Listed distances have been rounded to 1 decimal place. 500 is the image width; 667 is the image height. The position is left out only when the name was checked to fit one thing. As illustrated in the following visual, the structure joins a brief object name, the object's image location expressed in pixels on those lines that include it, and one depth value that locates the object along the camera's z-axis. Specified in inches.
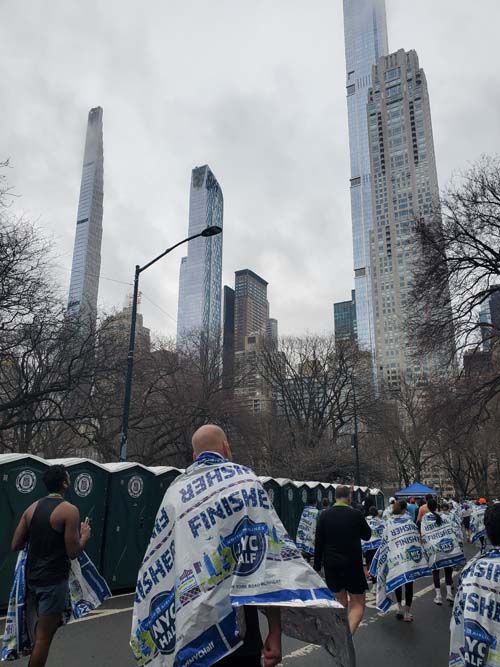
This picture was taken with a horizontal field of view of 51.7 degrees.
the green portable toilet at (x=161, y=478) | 476.7
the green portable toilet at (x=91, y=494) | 404.2
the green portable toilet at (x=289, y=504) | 761.0
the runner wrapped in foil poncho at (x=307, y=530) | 609.9
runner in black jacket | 228.7
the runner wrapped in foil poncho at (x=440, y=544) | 371.2
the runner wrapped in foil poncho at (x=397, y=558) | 315.6
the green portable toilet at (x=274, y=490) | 730.8
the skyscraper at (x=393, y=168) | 4685.0
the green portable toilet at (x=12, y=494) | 338.8
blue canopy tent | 1270.9
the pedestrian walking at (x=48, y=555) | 165.6
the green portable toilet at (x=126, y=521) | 422.6
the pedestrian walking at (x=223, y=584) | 94.7
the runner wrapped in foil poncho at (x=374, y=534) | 471.9
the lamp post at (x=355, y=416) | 1354.6
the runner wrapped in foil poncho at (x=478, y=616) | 126.1
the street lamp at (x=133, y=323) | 545.6
